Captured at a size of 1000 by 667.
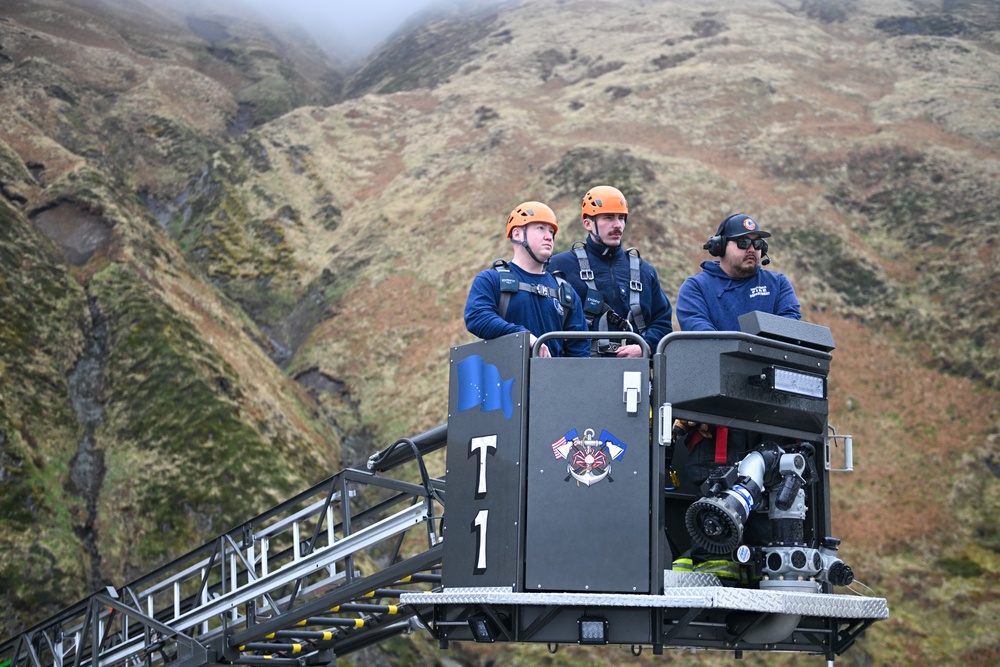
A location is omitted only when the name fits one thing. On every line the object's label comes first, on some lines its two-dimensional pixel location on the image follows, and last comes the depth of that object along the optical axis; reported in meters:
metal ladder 11.29
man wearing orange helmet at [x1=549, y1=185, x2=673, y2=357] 8.72
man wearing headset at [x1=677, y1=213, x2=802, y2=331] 7.77
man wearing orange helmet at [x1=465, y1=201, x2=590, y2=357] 7.84
